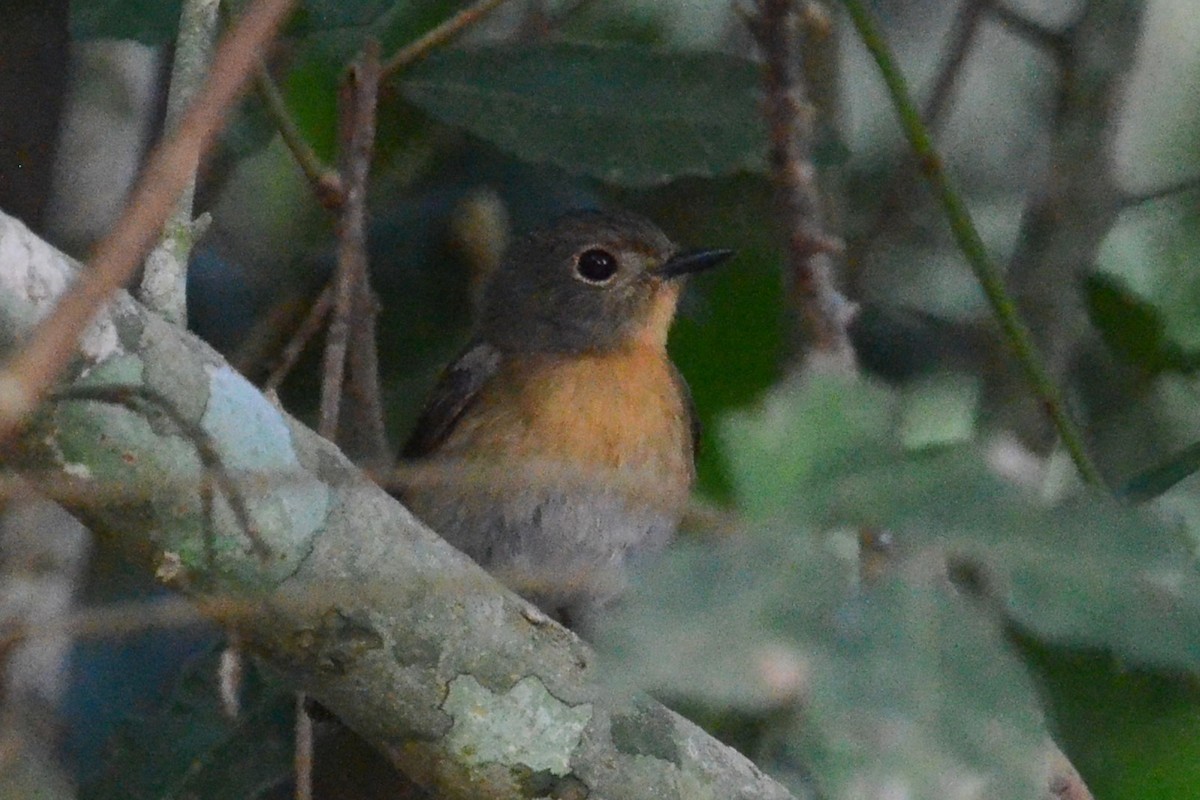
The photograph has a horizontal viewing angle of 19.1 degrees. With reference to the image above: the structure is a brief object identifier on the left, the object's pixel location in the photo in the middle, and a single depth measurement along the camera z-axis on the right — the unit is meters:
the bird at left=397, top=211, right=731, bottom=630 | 8.16
